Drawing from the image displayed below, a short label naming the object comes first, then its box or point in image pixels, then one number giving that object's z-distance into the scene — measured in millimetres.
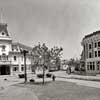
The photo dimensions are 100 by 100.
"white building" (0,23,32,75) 65812
